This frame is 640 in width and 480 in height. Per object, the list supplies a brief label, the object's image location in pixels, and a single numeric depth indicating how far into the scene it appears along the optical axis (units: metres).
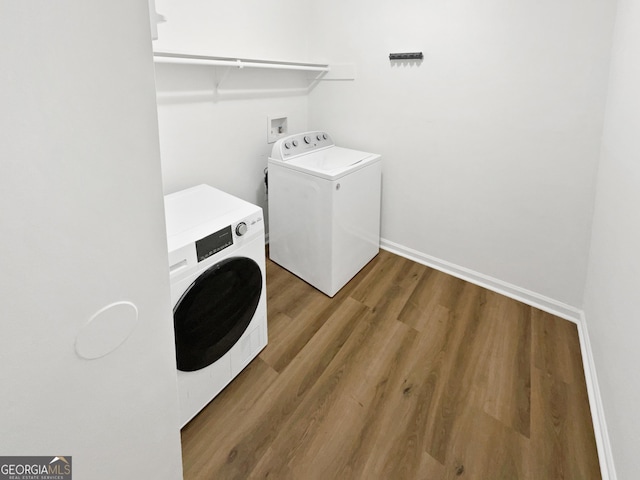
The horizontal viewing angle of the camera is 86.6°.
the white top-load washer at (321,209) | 2.03
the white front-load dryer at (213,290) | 1.24
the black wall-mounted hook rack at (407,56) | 2.13
